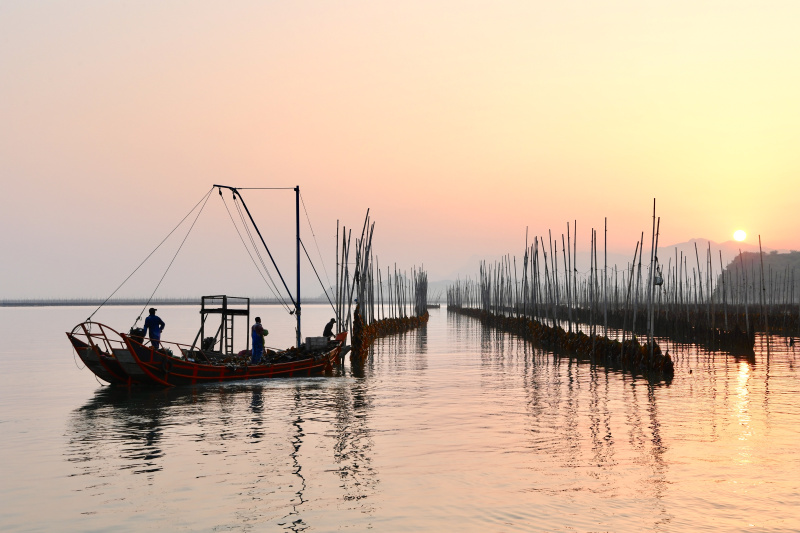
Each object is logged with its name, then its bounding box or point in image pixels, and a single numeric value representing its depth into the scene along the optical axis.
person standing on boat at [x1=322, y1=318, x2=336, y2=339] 41.40
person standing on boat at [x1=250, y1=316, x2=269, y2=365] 34.16
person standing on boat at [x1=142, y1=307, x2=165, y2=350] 31.92
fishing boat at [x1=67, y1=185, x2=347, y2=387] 30.41
